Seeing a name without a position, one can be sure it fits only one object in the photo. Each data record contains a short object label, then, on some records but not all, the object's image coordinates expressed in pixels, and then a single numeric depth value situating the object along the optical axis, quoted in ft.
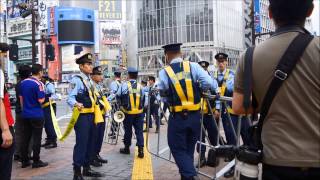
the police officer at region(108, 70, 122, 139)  23.02
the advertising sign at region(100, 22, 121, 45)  194.74
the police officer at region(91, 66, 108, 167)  17.25
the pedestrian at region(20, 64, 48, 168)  18.01
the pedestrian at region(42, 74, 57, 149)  23.96
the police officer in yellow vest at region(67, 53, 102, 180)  14.68
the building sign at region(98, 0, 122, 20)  188.83
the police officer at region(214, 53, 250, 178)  15.62
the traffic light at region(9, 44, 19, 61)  28.78
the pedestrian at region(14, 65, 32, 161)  18.47
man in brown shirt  5.30
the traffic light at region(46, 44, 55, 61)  37.64
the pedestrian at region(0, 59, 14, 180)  9.64
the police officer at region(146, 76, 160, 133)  17.75
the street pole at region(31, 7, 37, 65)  38.11
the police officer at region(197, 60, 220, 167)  15.66
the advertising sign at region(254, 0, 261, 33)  57.78
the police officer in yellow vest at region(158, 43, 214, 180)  12.25
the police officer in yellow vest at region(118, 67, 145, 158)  21.00
